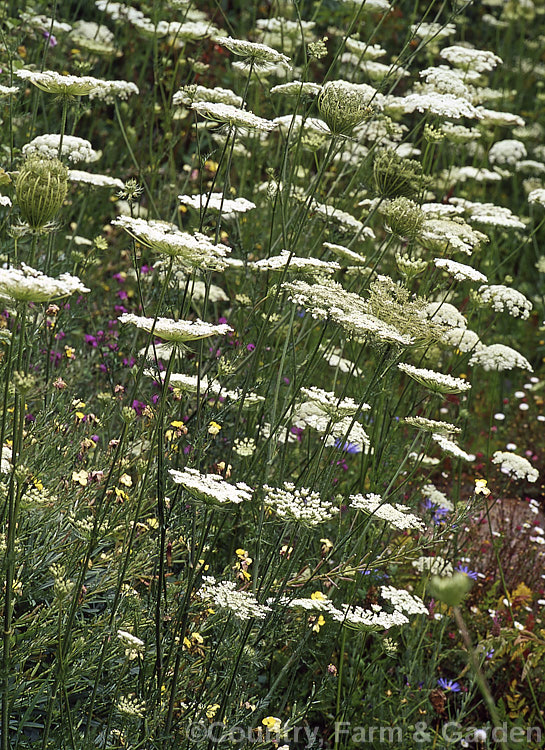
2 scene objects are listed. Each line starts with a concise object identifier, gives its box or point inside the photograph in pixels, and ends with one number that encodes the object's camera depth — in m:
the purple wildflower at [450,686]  5.93
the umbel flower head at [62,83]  4.77
